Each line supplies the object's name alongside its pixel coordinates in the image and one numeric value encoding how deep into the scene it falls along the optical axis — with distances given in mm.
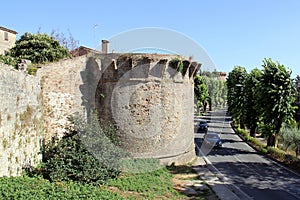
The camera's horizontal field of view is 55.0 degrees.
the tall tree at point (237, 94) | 37966
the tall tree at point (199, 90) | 59172
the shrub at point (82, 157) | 12445
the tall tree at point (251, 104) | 33938
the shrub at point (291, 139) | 27903
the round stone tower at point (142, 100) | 17109
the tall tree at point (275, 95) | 23297
